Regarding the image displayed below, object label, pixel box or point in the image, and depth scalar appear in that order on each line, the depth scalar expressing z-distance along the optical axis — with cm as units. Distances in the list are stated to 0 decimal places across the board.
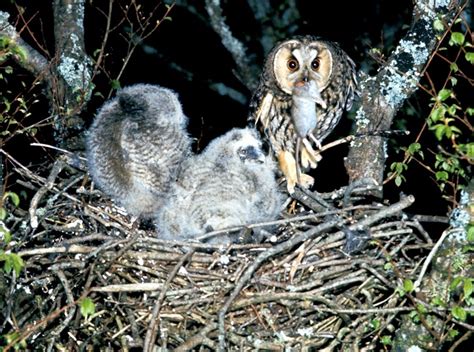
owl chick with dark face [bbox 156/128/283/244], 783
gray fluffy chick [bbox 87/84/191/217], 789
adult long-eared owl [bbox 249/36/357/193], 927
